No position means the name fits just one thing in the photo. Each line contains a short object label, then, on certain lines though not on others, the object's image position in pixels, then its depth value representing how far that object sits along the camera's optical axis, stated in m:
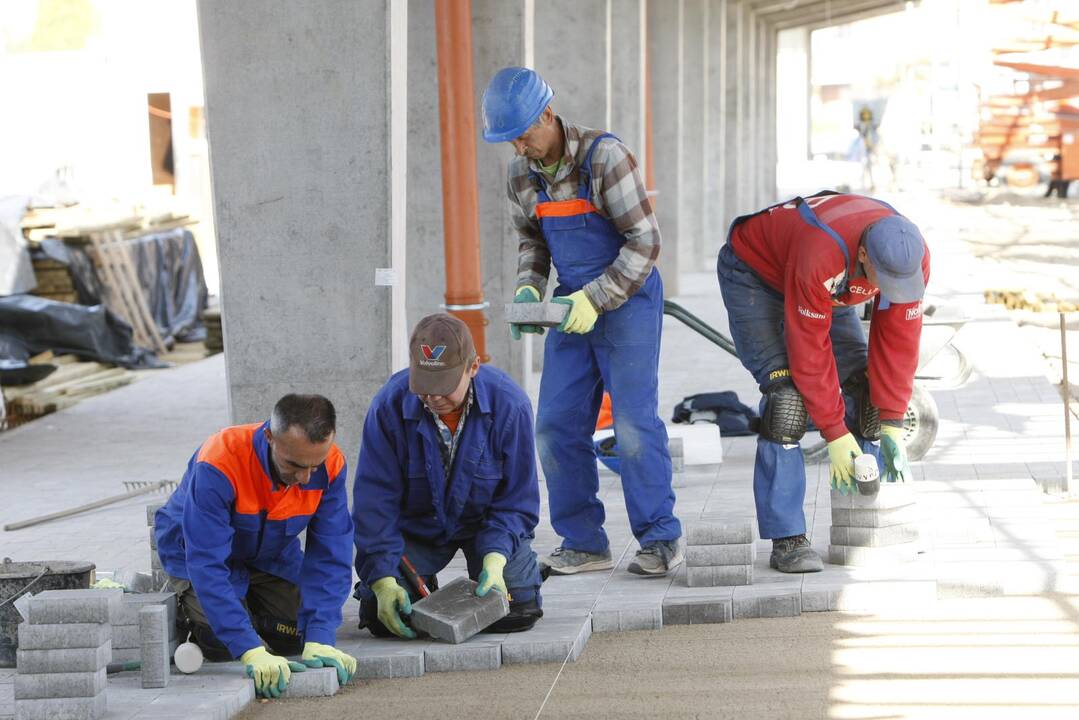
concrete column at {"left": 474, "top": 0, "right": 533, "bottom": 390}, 19.37
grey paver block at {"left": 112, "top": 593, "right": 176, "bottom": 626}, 9.66
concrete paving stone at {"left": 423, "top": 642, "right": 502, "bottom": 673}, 9.75
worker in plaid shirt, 10.85
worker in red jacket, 10.61
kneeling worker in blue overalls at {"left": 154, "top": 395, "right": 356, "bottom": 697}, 9.08
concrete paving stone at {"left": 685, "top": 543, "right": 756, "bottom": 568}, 10.82
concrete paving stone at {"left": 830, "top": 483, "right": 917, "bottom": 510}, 11.10
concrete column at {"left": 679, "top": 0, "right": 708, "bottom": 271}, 41.43
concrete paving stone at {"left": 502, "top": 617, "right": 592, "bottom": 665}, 9.77
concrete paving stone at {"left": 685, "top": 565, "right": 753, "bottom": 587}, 10.83
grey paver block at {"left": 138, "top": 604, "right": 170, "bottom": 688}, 9.10
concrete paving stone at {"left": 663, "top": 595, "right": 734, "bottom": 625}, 10.40
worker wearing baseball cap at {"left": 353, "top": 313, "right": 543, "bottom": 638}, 9.84
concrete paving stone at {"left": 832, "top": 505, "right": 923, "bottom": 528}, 11.15
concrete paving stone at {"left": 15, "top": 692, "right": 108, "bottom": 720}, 8.64
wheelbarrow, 15.36
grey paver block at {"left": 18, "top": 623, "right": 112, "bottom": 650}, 8.69
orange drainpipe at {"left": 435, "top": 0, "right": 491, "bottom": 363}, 16.51
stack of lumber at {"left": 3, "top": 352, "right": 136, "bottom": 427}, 22.71
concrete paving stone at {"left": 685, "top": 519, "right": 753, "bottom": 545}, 10.79
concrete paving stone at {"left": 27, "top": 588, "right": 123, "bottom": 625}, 8.72
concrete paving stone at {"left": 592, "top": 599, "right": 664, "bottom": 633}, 10.40
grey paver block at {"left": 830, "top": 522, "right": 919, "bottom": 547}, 11.16
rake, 14.84
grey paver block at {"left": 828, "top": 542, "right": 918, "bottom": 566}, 11.10
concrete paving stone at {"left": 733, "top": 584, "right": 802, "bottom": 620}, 10.47
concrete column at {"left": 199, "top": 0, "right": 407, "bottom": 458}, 13.44
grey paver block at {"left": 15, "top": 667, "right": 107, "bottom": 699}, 8.66
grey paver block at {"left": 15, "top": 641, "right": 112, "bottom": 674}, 8.67
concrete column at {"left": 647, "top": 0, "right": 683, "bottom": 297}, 34.49
